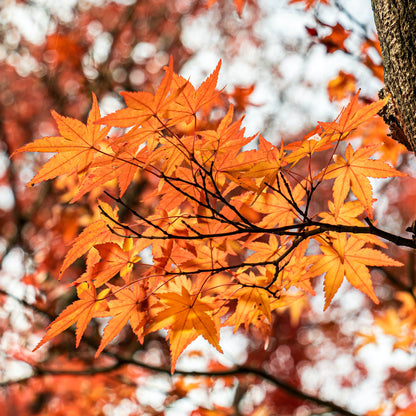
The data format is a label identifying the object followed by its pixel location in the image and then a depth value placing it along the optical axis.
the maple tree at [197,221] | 0.80
